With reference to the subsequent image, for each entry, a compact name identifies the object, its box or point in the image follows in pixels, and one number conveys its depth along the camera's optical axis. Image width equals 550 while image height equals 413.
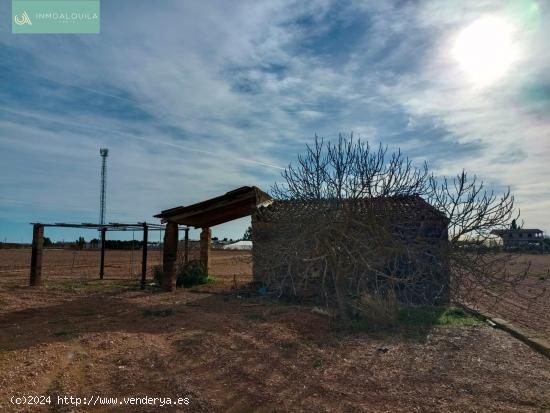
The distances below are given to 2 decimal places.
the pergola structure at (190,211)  14.61
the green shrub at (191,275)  16.64
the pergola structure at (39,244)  15.54
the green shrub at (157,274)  16.48
